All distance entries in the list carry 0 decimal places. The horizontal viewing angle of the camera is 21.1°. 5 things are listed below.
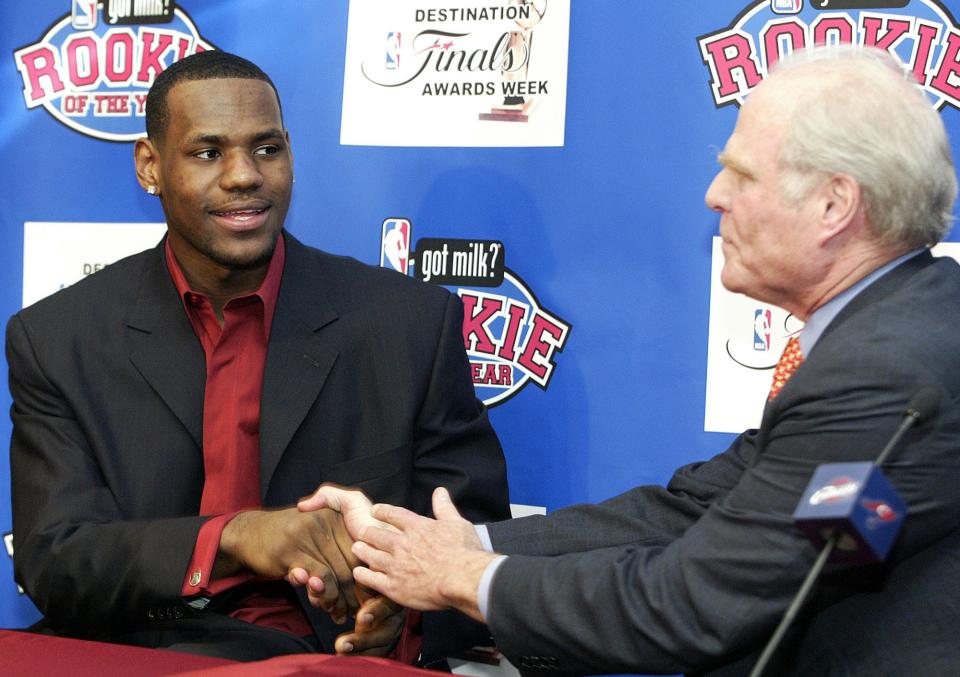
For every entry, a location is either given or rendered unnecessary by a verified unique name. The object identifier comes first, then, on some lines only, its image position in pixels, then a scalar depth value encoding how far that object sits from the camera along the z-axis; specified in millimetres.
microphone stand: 2165
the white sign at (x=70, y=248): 3144
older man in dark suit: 2273
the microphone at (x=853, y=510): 2130
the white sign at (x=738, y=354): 2854
